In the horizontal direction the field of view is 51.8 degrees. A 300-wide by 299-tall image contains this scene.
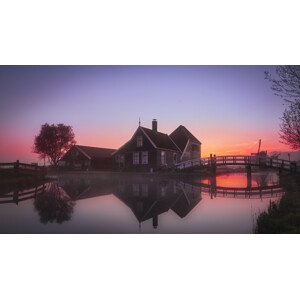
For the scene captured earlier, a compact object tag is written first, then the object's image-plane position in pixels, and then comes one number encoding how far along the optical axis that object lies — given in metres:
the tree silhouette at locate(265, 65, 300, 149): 9.57
